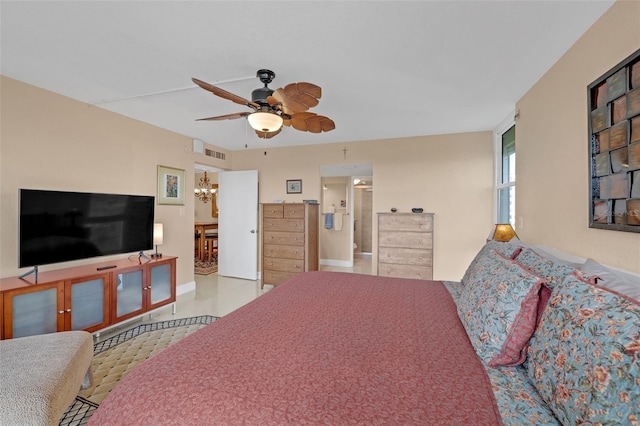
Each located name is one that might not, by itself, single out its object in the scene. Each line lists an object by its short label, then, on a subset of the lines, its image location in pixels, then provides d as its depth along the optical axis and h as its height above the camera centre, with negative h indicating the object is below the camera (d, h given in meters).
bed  0.71 -0.56
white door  4.84 -0.21
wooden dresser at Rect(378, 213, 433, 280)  3.91 -0.46
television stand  2.05 -0.78
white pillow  0.94 -0.25
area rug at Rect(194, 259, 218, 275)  5.30 -1.18
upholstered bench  1.24 -0.88
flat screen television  2.23 -0.13
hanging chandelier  7.37 +0.63
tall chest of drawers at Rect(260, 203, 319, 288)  4.19 -0.44
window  3.17 +0.50
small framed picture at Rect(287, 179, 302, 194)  4.74 +0.49
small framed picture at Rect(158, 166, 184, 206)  3.65 +0.38
